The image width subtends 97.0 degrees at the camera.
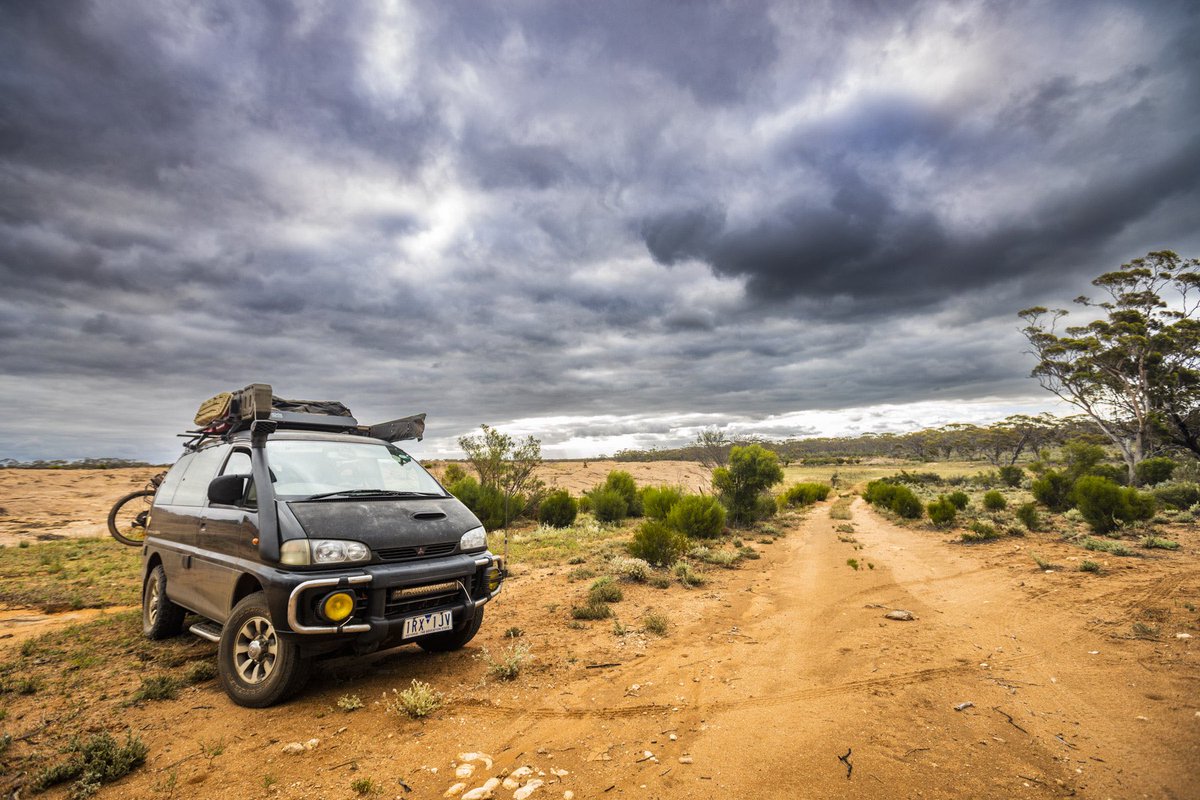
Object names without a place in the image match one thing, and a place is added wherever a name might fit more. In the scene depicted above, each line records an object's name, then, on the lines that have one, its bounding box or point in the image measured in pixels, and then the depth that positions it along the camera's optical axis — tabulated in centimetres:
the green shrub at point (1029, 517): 1387
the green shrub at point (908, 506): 1833
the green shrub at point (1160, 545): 1034
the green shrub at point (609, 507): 1895
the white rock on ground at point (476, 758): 358
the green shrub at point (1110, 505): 1245
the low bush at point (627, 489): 2047
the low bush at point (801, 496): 2623
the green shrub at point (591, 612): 716
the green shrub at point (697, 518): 1370
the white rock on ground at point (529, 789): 318
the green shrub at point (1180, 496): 1633
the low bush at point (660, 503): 1512
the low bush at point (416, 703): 418
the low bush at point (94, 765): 325
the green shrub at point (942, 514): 1589
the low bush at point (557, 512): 1819
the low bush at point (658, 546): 1055
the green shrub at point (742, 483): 1795
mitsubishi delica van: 410
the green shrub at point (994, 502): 1758
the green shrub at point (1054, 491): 1706
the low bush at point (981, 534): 1309
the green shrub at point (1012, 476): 3002
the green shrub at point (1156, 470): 2295
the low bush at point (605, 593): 781
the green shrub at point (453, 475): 1981
